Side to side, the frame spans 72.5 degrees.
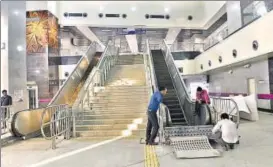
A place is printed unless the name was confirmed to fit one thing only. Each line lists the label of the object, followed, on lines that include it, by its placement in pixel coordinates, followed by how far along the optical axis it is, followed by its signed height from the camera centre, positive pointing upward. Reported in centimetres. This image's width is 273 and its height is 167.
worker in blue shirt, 436 -70
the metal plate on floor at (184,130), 450 -110
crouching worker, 394 -103
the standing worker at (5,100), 663 -43
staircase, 535 -82
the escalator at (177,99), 567 -53
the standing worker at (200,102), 544 -52
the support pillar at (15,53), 819 +162
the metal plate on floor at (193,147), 351 -130
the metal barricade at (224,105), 585 -72
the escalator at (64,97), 533 -38
